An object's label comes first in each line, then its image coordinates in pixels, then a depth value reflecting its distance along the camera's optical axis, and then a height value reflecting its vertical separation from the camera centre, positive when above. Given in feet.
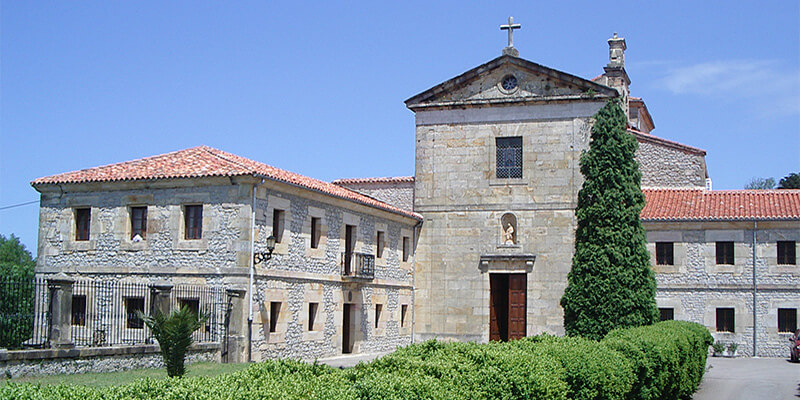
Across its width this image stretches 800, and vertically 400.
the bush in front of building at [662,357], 41.19 -5.66
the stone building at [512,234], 92.12 +2.73
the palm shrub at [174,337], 49.60 -5.41
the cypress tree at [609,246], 84.02 +1.30
